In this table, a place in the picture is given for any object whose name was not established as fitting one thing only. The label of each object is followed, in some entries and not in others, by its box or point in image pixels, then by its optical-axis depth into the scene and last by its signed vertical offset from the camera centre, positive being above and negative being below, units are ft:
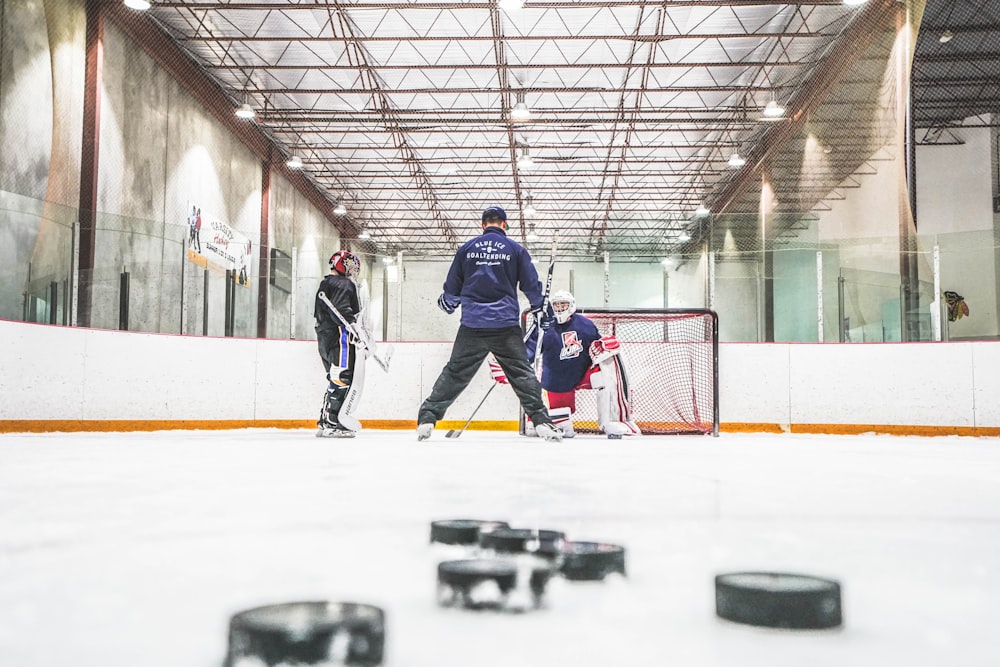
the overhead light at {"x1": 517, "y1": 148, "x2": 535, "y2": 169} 56.65 +15.44
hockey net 26.71 +0.64
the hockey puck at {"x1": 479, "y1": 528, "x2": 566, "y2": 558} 4.63 -0.91
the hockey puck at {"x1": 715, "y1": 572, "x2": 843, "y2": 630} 3.28 -0.88
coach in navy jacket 17.19 +1.35
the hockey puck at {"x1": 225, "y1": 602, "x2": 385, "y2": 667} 2.77 -0.87
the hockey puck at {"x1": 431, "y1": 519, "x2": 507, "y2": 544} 5.13 -0.92
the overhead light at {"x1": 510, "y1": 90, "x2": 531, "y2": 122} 45.32 +15.09
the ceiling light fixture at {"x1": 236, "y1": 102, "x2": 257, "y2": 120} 47.09 +15.58
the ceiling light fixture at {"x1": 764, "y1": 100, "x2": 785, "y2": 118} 44.88 +15.03
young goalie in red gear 21.77 +0.54
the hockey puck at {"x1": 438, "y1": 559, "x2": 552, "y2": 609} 3.60 -0.90
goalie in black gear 20.79 +0.89
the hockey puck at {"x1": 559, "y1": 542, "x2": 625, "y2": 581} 4.08 -0.89
